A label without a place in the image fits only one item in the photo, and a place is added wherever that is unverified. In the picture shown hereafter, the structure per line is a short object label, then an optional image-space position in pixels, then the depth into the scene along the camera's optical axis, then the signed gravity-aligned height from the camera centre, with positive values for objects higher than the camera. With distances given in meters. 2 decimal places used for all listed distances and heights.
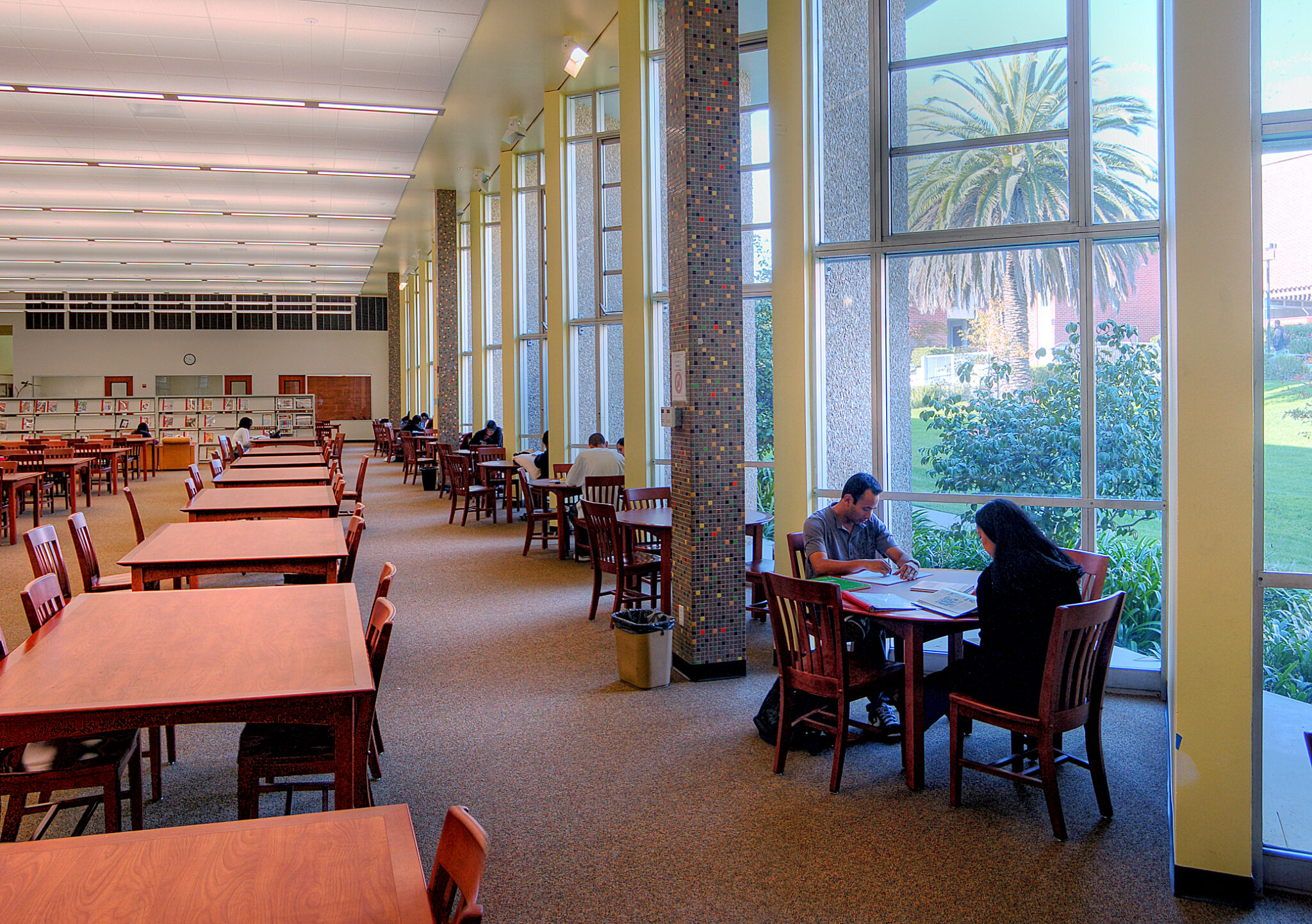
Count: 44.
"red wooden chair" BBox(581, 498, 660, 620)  5.89 -0.83
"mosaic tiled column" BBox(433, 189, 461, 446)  14.59 +1.90
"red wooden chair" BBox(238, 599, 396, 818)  2.58 -0.89
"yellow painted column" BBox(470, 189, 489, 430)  14.28 +2.08
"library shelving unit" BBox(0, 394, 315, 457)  19.50 +0.54
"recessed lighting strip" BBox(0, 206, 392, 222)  14.00 +3.51
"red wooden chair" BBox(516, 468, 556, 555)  8.64 -0.75
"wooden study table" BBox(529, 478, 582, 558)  8.25 -0.66
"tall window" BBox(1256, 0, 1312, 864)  2.73 +0.00
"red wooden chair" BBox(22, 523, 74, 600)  3.70 -0.46
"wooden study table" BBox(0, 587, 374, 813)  2.13 -0.59
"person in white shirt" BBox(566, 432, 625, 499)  8.09 -0.28
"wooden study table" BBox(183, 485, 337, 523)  5.71 -0.42
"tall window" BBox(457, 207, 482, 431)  15.84 +1.91
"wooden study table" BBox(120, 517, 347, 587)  3.90 -0.50
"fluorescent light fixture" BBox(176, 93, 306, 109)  9.09 +3.32
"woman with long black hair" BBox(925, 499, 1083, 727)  3.10 -0.60
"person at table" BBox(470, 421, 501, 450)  12.57 -0.01
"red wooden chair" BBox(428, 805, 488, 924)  1.24 -0.61
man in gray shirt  4.13 -0.53
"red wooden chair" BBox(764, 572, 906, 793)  3.37 -0.87
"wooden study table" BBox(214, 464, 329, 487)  7.54 -0.33
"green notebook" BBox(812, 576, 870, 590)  3.82 -0.65
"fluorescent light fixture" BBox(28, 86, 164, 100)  8.77 +3.31
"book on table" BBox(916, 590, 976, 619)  3.40 -0.66
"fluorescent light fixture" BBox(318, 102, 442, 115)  9.43 +3.43
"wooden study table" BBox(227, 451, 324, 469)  9.45 -0.24
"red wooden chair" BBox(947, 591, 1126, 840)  3.00 -0.94
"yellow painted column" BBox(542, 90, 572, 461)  9.78 +1.65
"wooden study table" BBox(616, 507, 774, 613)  5.59 -0.57
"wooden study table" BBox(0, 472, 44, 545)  9.28 -0.47
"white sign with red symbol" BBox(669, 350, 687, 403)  4.84 +0.29
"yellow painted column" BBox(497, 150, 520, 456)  12.05 +1.77
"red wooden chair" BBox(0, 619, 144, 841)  2.51 -0.90
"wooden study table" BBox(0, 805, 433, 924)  1.35 -0.68
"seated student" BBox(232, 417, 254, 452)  14.91 +0.01
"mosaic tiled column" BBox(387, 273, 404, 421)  27.02 +2.29
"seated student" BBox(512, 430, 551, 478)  9.90 -0.33
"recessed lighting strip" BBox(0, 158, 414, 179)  11.39 +3.41
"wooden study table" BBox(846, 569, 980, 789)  3.37 -0.86
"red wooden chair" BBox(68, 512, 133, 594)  4.27 -0.53
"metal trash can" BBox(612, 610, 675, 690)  4.63 -1.07
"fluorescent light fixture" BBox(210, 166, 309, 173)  11.85 +3.43
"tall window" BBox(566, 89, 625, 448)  9.34 +1.72
